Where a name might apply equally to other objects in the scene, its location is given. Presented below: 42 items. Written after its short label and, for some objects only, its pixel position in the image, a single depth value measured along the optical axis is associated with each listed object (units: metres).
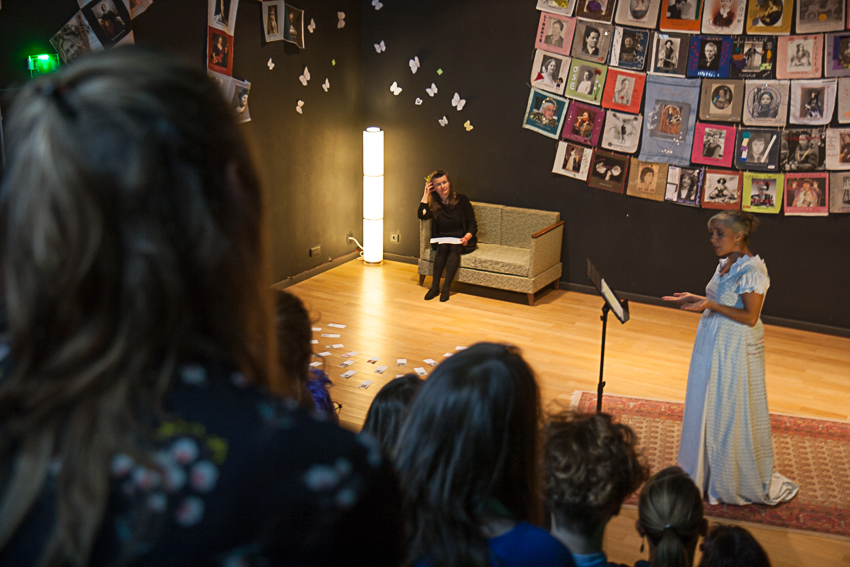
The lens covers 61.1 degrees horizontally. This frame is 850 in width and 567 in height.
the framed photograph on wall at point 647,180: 6.36
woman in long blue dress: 3.49
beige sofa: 6.57
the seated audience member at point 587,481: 1.73
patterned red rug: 3.58
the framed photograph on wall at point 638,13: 6.14
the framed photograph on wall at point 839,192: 5.73
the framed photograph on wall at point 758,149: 5.91
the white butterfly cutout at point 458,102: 7.15
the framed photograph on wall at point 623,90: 6.30
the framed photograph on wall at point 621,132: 6.39
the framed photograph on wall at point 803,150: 5.77
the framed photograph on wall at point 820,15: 5.52
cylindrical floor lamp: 7.43
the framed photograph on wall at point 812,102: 5.65
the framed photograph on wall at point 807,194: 5.82
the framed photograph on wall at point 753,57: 5.79
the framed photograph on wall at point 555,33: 6.51
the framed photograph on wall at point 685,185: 6.21
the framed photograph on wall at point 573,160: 6.68
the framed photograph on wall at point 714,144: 6.05
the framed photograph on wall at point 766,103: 5.80
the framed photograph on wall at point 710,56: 5.93
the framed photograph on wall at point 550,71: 6.62
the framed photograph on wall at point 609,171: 6.53
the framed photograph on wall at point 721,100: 5.95
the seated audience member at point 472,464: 1.27
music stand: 3.37
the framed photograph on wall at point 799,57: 5.64
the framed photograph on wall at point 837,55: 5.54
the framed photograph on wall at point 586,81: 6.46
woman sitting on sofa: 6.86
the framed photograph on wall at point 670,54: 6.08
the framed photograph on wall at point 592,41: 6.36
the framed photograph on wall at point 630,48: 6.22
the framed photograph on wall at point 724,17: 5.84
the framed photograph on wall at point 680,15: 6.00
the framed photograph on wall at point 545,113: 6.72
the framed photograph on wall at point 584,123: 6.55
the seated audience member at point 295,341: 1.84
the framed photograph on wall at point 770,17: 5.68
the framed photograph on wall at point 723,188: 6.09
